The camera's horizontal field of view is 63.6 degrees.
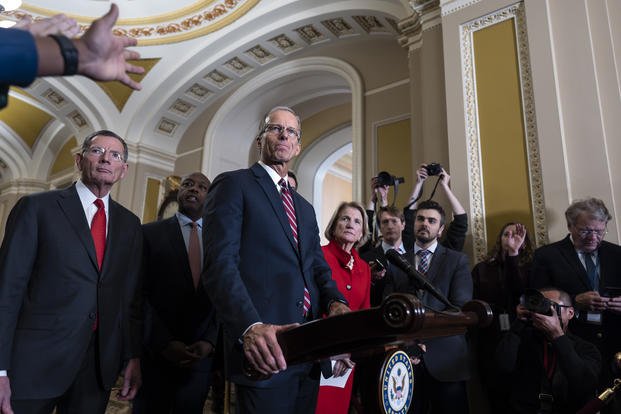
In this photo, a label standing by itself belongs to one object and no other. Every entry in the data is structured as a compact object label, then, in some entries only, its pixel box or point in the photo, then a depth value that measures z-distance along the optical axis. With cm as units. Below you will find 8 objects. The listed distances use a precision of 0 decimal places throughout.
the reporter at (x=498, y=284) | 260
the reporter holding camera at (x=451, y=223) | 308
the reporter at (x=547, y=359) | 193
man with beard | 223
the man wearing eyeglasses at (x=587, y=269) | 227
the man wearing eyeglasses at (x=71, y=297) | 151
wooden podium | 96
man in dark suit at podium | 125
